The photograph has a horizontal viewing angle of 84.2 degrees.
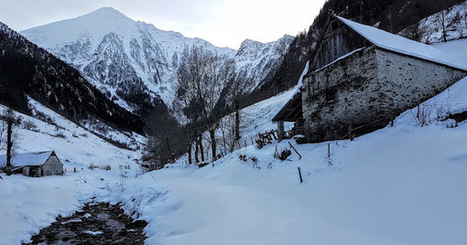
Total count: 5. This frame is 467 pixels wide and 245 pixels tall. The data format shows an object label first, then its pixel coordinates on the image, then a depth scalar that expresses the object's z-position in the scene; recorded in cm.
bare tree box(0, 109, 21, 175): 3205
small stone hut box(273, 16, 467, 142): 1303
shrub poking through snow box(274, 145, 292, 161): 1399
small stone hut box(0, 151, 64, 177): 4156
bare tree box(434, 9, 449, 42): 3633
